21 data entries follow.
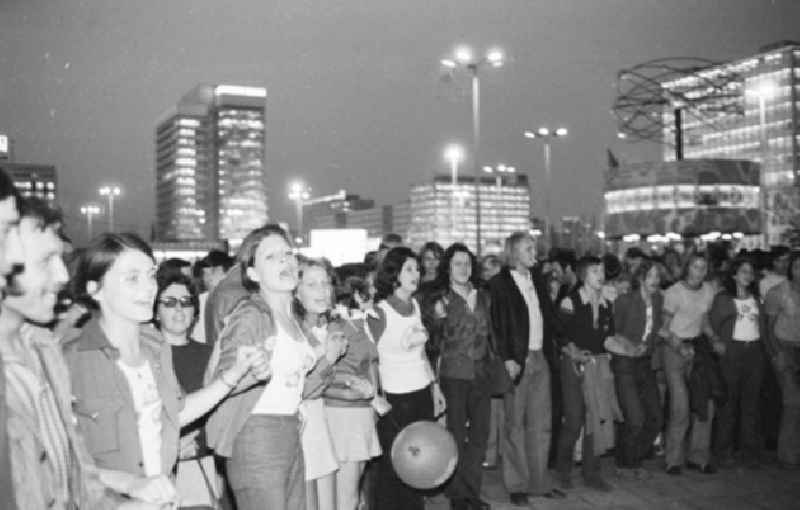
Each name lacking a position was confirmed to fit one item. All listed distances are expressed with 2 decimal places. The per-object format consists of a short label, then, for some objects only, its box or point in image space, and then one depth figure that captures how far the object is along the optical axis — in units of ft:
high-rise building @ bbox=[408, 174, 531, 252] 587.27
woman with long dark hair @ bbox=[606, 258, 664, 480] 27.50
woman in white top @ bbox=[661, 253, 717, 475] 27.81
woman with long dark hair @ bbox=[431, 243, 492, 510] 23.67
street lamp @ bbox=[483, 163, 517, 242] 146.65
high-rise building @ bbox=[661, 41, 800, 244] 424.46
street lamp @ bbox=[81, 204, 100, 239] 163.78
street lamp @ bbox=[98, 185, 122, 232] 144.72
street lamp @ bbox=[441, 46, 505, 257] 74.13
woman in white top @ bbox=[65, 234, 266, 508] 10.73
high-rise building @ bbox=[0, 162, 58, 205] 210.38
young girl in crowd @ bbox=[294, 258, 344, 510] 16.60
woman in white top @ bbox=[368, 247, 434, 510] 22.03
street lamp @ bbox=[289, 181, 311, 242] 151.64
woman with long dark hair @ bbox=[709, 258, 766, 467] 29.27
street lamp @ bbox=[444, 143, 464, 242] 111.75
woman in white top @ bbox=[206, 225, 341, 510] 13.60
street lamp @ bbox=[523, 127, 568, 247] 103.43
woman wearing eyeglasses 15.81
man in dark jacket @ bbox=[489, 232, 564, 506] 24.45
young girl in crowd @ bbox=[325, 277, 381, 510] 19.01
